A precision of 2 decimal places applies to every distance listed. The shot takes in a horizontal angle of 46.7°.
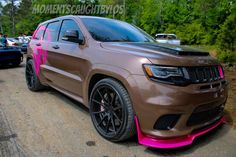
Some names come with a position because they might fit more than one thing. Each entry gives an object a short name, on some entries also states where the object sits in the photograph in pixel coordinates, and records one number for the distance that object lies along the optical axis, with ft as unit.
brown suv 10.25
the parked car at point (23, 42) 60.79
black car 37.50
